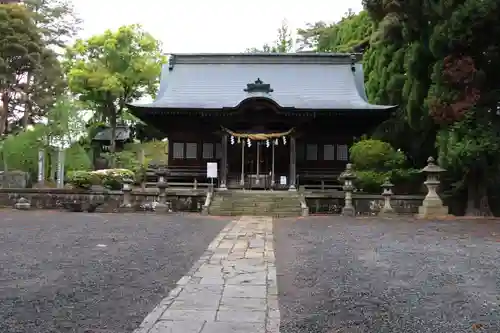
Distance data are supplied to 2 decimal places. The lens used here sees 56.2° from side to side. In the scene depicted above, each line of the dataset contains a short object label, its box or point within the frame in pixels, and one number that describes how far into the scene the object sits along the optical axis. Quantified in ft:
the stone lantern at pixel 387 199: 54.44
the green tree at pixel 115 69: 93.35
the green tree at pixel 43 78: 107.41
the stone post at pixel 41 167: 71.82
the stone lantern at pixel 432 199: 51.39
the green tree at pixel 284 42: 151.33
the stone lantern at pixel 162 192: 56.08
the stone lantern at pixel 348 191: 54.75
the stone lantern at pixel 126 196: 57.31
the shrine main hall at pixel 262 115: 67.92
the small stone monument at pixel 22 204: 57.77
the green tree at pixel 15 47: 93.88
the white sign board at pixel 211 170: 61.67
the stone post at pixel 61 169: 68.95
